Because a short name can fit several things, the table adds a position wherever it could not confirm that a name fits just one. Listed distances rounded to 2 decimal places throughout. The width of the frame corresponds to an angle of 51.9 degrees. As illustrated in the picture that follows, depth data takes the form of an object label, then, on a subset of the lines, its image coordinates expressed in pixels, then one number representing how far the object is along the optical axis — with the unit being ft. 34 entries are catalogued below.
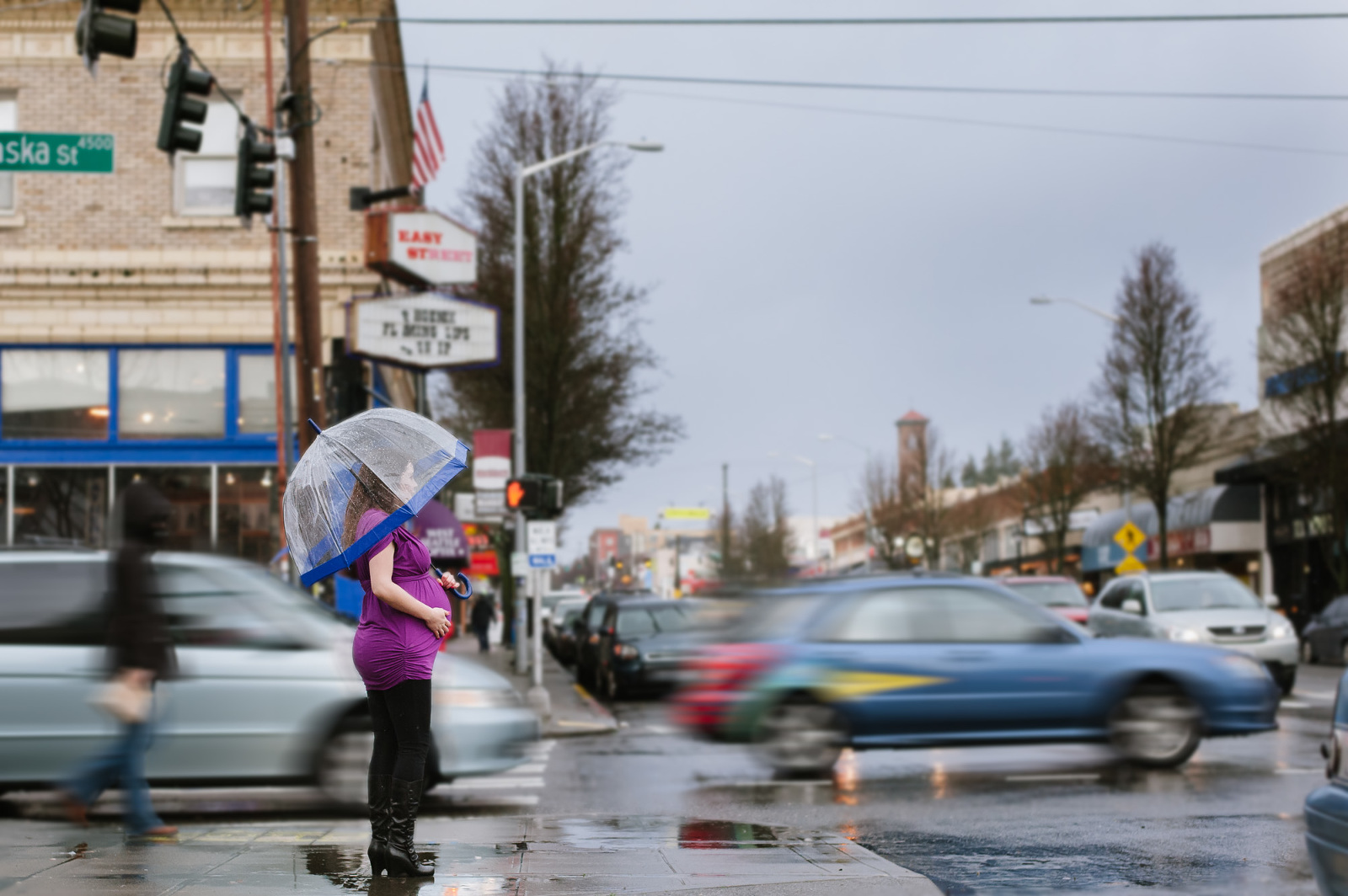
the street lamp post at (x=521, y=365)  67.98
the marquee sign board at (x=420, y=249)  68.80
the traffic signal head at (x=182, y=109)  42.11
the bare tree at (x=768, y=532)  254.27
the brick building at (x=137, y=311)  70.49
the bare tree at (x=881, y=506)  223.10
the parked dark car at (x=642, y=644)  71.05
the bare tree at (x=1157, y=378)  136.77
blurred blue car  34.96
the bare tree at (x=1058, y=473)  183.01
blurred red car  71.82
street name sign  38.40
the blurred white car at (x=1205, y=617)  57.82
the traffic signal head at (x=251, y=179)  45.85
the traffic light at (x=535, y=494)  60.75
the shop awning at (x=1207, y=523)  147.33
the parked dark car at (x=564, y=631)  106.64
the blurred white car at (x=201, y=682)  28.71
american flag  75.97
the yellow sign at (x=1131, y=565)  98.73
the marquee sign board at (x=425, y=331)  68.49
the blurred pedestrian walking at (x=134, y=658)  23.82
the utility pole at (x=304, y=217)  47.42
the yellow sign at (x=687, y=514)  342.83
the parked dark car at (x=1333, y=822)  16.29
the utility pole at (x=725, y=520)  241.35
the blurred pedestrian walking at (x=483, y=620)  118.32
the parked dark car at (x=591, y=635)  81.10
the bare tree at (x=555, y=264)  103.55
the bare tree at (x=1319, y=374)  112.47
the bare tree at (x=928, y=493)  220.02
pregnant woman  18.19
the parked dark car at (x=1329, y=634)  90.27
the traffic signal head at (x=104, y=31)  36.22
